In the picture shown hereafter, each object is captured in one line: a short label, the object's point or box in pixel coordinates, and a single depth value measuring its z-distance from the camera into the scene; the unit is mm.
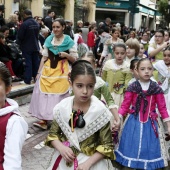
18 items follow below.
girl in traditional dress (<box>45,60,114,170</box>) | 2967
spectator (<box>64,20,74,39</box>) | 12253
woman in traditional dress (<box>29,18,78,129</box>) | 6512
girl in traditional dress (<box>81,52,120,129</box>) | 4593
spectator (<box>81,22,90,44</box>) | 15089
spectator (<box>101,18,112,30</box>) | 17131
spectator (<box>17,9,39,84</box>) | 9281
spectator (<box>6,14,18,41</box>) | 11045
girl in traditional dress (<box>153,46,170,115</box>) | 6277
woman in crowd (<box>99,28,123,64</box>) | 10122
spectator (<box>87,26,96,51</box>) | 15041
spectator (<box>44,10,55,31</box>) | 13633
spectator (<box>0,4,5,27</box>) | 10961
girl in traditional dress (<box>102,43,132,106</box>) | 6395
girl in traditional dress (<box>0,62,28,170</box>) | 2355
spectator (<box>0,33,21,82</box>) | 9086
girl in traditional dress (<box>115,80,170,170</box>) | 4531
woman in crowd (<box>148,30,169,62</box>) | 7551
